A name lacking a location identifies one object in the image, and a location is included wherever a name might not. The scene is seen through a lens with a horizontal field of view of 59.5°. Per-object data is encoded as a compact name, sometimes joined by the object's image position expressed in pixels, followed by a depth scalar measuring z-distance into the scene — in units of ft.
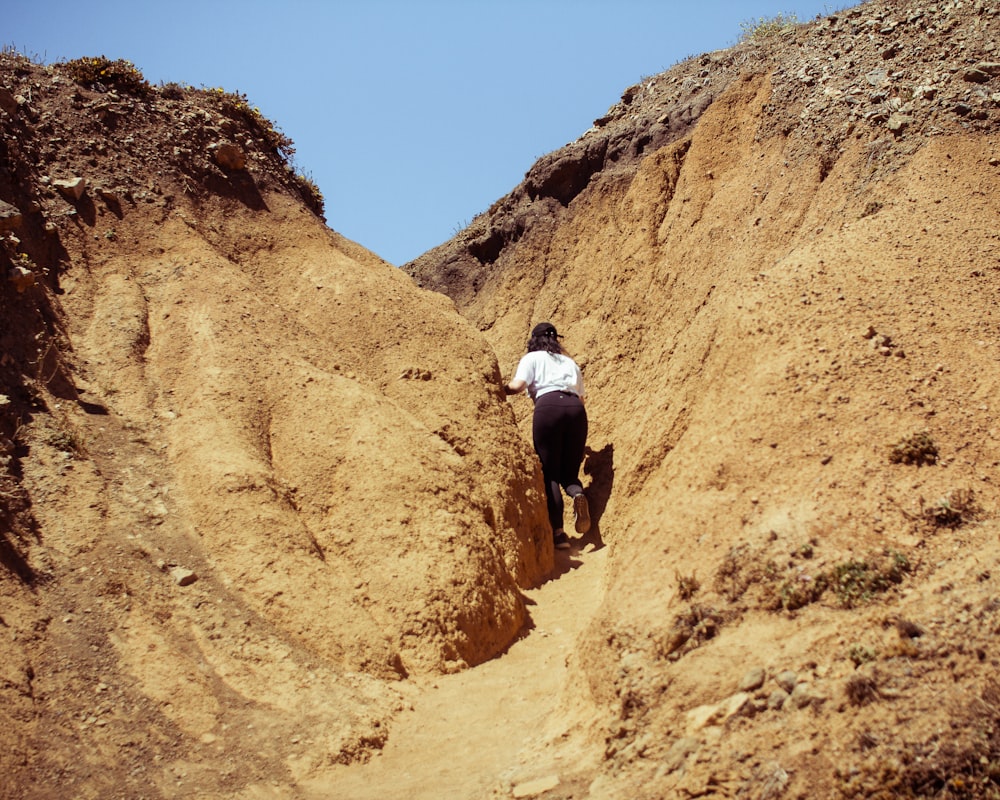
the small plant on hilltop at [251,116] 34.71
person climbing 27.25
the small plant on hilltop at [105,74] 31.96
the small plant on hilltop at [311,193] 36.37
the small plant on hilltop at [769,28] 38.37
